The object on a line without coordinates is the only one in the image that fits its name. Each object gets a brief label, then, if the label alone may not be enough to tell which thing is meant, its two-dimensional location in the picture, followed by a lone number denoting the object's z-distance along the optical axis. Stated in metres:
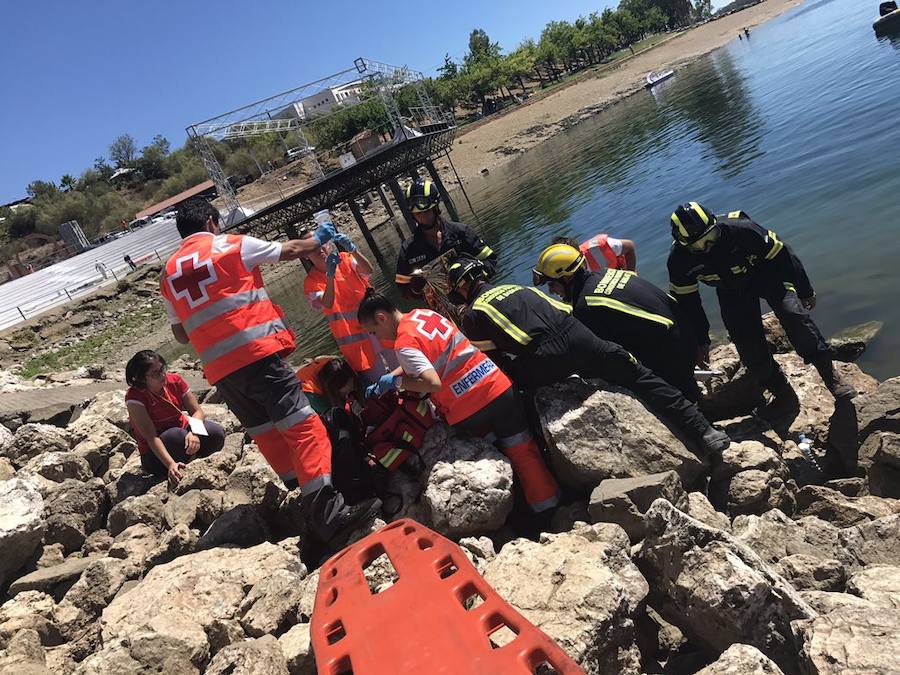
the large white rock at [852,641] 2.22
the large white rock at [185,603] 3.10
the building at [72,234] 59.12
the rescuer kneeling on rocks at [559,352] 4.49
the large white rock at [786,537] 3.34
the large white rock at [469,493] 4.01
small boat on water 27.22
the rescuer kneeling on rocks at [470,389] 4.36
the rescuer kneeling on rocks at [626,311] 4.95
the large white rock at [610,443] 4.13
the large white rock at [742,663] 2.34
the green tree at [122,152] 95.44
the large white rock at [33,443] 7.29
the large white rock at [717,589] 2.70
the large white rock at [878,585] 2.54
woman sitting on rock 5.86
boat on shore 56.10
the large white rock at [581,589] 2.71
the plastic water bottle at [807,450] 5.05
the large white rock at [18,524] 4.57
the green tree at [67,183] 86.10
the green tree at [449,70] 91.44
